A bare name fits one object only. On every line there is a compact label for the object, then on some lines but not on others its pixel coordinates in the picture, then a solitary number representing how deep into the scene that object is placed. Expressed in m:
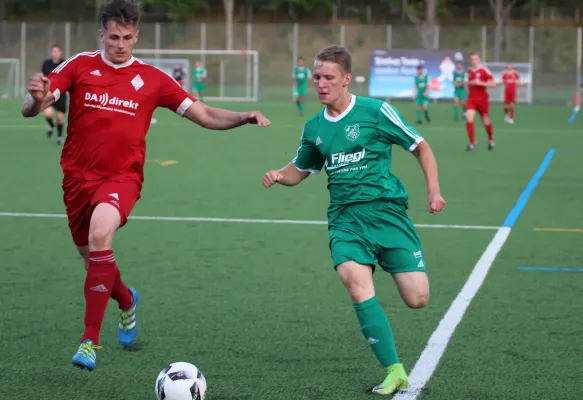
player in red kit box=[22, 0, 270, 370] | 6.08
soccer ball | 5.34
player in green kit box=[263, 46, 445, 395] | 5.80
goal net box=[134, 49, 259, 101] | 45.16
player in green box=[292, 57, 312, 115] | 35.16
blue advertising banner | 40.72
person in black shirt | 21.98
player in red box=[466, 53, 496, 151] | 22.22
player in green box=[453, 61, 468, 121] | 32.81
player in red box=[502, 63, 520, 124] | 30.94
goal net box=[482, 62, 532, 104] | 41.41
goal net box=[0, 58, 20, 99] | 47.00
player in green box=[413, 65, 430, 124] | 31.33
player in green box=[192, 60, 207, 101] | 41.91
